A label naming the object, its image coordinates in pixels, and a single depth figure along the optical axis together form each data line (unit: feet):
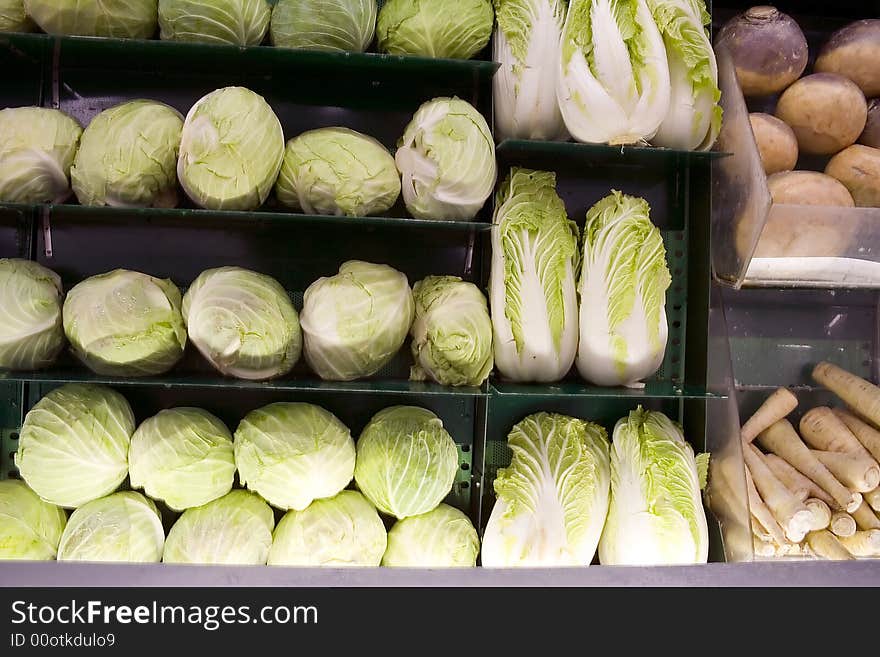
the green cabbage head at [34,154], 6.43
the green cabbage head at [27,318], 6.42
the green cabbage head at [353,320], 6.59
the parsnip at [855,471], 7.36
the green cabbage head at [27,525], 6.53
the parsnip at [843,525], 7.19
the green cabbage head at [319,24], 6.76
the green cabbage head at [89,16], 6.57
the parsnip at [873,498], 7.34
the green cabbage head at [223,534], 6.62
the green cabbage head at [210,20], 6.61
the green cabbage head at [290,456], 6.66
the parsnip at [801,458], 7.34
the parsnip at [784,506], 7.16
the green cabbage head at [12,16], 6.68
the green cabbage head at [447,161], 6.64
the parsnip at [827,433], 7.69
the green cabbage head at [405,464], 6.89
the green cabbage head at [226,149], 6.30
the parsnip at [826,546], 7.01
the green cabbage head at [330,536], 6.63
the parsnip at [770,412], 7.85
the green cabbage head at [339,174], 6.64
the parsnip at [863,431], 7.62
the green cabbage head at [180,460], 6.66
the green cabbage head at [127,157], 6.37
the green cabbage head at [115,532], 6.56
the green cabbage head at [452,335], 6.67
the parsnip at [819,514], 7.19
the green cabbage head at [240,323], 6.35
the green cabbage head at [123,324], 6.31
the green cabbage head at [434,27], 6.92
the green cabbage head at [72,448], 6.55
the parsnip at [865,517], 7.28
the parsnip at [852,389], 7.73
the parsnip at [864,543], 7.14
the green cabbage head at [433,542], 6.88
